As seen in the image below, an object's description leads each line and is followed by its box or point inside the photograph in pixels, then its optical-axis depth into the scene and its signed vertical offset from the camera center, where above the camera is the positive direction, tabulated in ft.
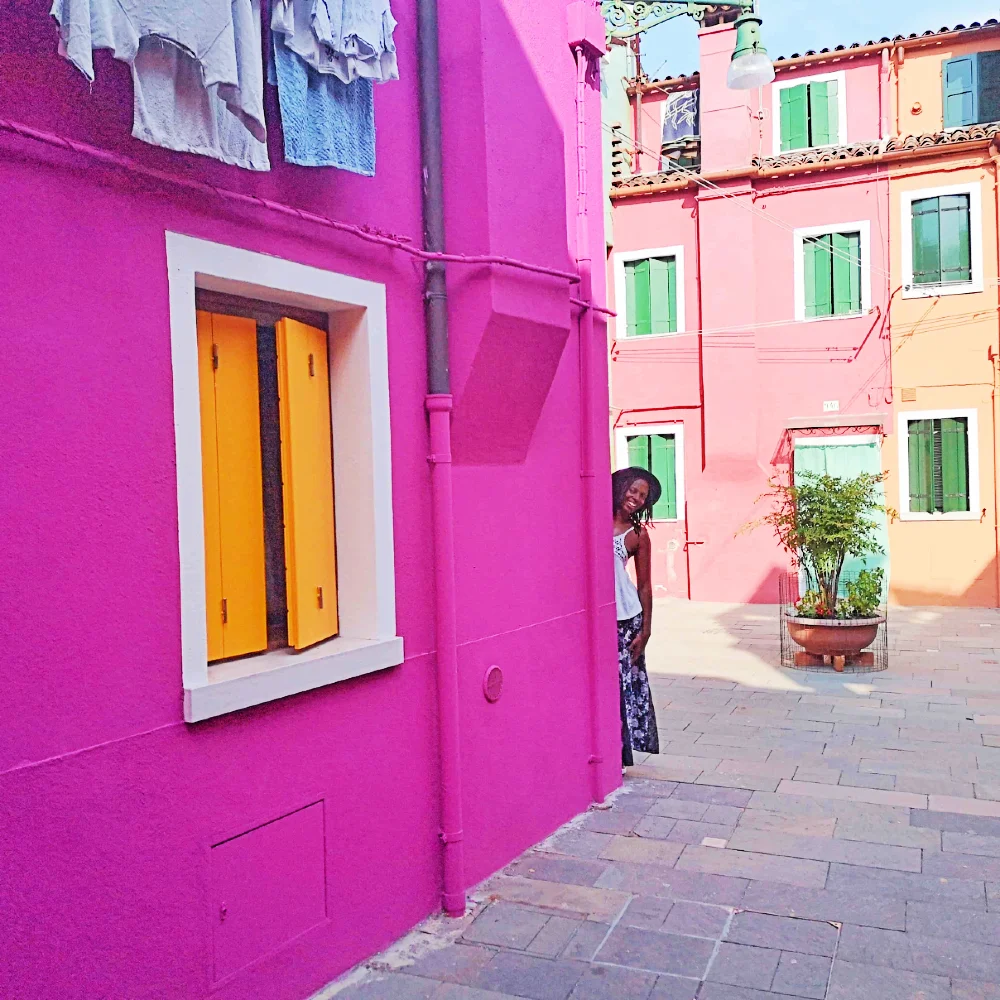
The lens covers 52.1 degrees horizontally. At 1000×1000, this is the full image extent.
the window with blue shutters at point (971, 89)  50.44 +18.57
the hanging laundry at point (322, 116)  11.48 +4.30
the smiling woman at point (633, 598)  21.21 -2.63
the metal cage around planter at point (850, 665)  33.77 -6.63
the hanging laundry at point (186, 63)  8.90 +3.96
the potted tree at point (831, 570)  33.42 -3.49
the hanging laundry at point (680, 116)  57.36 +20.11
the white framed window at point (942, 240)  49.29 +10.88
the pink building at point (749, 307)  51.70 +8.47
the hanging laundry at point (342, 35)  11.41 +5.11
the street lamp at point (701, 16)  22.11 +10.15
